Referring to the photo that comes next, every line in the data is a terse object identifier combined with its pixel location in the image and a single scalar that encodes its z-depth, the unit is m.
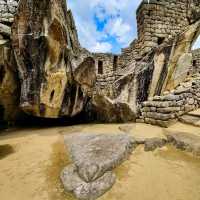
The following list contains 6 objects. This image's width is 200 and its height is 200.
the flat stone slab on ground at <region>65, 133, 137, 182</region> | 1.81
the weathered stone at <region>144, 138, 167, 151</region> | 2.50
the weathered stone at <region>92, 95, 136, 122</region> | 4.93
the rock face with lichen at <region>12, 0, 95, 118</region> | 4.07
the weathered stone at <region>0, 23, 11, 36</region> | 4.17
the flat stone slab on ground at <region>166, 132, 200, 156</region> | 2.32
